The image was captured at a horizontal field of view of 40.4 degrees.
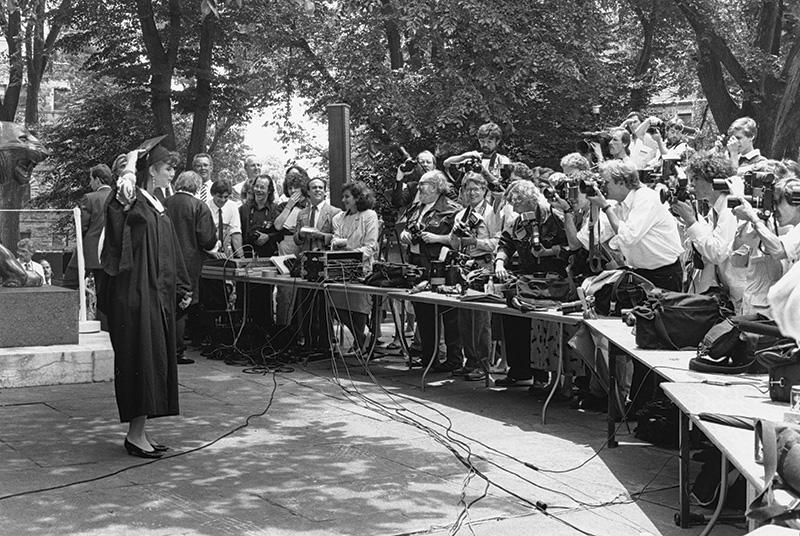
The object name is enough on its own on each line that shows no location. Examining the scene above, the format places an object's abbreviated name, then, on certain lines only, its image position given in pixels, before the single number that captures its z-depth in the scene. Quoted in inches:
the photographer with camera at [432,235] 393.1
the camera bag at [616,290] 289.4
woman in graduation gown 257.4
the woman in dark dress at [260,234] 464.8
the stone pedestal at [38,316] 362.0
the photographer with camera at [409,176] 446.3
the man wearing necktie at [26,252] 557.9
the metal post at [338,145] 489.4
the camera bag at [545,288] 321.4
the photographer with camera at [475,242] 378.0
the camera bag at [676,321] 244.8
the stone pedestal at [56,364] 354.9
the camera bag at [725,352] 217.3
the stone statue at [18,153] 386.9
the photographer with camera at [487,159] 391.2
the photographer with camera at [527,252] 345.1
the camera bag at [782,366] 184.5
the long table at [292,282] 392.4
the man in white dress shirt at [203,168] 489.2
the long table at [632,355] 220.7
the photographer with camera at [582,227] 322.3
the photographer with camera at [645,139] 399.5
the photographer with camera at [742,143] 347.3
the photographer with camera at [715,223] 275.7
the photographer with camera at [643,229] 293.3
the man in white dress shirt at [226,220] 476.9
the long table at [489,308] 299.6
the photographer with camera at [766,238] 229.6
